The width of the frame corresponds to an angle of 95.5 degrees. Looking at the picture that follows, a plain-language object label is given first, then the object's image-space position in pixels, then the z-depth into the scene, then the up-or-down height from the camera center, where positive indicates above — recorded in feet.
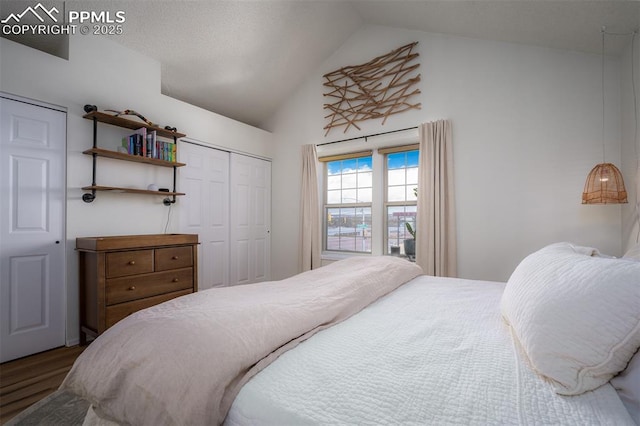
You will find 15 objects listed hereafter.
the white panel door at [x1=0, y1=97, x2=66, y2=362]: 7.25 -0.24
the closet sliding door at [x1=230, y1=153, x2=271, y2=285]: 12.92 -0.06
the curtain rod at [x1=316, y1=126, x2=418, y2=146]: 11.11 +3.34
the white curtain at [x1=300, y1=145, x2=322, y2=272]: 13.07 +0.02
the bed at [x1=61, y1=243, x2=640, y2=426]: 2.09 -1.32
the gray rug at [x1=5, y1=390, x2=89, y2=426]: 4.88 -3.40
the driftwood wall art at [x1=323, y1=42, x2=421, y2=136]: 11.09 +5.27
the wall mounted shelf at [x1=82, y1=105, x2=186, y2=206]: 8.29 +1.93
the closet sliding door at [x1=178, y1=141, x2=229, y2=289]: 11.14 +0.48
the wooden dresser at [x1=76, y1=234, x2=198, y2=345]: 7.47 -1.59
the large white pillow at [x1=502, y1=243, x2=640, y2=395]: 2.20 -0.88
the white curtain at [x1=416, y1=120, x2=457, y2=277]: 9.88 +0.40
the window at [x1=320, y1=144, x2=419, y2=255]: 11.82 +0.77
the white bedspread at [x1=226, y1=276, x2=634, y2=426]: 2.00 -1.34
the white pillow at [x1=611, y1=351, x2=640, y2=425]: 2.07 -1.28
